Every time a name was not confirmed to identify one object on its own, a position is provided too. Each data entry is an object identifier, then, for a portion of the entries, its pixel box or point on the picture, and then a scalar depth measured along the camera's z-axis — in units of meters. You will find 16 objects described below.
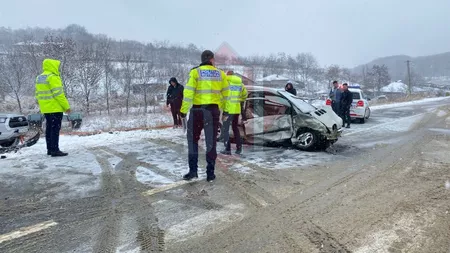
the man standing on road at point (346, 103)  12.15
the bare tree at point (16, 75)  31.97
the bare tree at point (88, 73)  36.47
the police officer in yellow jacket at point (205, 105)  4.68
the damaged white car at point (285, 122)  7.24
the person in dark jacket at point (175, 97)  10.57
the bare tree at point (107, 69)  40.90
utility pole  58.91
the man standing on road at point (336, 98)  12.31
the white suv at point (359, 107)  13.89
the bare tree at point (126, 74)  44.19
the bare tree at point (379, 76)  87.44
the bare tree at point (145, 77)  44.12
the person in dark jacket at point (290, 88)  11.28
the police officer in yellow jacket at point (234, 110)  6.88
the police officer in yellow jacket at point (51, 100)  6.22
